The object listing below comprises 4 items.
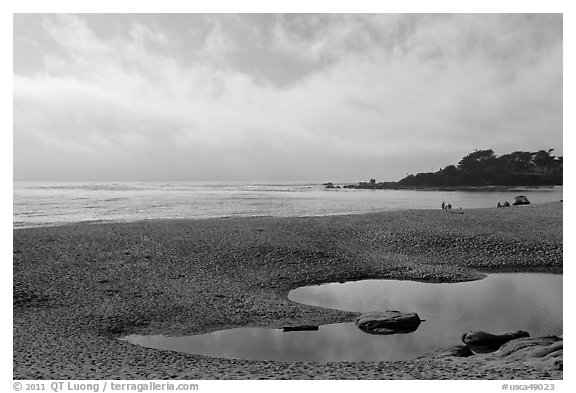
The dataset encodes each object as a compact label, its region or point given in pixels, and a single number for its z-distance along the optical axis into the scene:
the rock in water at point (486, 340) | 10.28
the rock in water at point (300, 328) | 11.66
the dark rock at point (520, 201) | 46.18
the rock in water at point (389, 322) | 11.55
